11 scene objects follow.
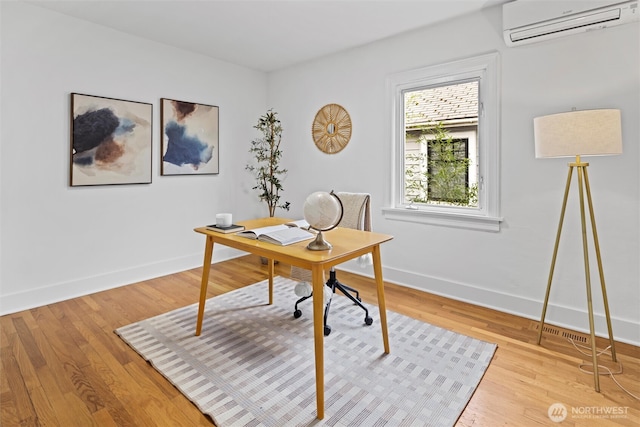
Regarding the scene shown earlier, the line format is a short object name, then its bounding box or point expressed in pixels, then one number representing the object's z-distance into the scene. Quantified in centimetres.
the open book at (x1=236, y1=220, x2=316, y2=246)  197
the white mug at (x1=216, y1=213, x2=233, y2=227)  235
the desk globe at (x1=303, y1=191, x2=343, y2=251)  180
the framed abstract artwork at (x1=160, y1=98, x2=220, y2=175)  372
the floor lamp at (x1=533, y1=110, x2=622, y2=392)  189
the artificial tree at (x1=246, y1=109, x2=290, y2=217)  434
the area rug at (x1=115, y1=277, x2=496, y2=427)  167
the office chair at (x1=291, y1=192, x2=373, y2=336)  281
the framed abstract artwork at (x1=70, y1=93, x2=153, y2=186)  308
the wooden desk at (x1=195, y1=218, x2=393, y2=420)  164
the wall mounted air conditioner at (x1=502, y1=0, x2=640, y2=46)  220
